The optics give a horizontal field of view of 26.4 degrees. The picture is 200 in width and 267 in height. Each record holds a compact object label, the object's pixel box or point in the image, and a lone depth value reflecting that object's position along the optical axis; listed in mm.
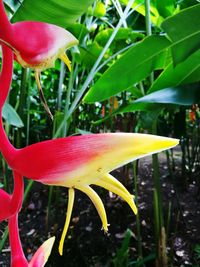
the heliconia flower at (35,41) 211
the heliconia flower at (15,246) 246
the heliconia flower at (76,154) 222
